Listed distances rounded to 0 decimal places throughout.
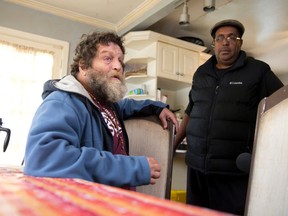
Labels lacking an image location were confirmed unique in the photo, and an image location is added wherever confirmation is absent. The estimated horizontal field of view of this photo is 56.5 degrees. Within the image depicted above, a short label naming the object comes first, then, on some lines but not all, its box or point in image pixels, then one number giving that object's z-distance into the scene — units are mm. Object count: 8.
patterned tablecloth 291
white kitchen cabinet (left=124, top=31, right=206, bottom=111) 3205
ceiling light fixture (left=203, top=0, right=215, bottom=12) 2473
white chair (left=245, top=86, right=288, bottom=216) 524
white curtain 2953
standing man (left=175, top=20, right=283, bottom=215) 1452
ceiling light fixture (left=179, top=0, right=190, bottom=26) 2633
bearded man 765
